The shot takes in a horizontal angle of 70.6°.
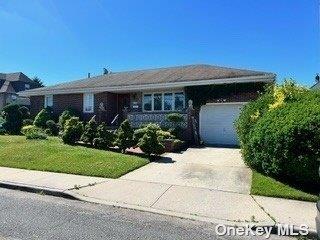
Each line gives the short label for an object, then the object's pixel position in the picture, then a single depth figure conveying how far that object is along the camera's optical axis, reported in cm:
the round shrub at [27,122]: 1834
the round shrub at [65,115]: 1637
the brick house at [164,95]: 1378
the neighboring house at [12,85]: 3789
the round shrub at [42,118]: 1757
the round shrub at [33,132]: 1339
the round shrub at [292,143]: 596
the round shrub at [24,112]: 1891
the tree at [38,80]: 4935
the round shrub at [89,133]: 1138
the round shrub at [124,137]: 1030
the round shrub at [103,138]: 1096
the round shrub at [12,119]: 1796
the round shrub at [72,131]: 1175
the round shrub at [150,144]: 983
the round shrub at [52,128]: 1646
